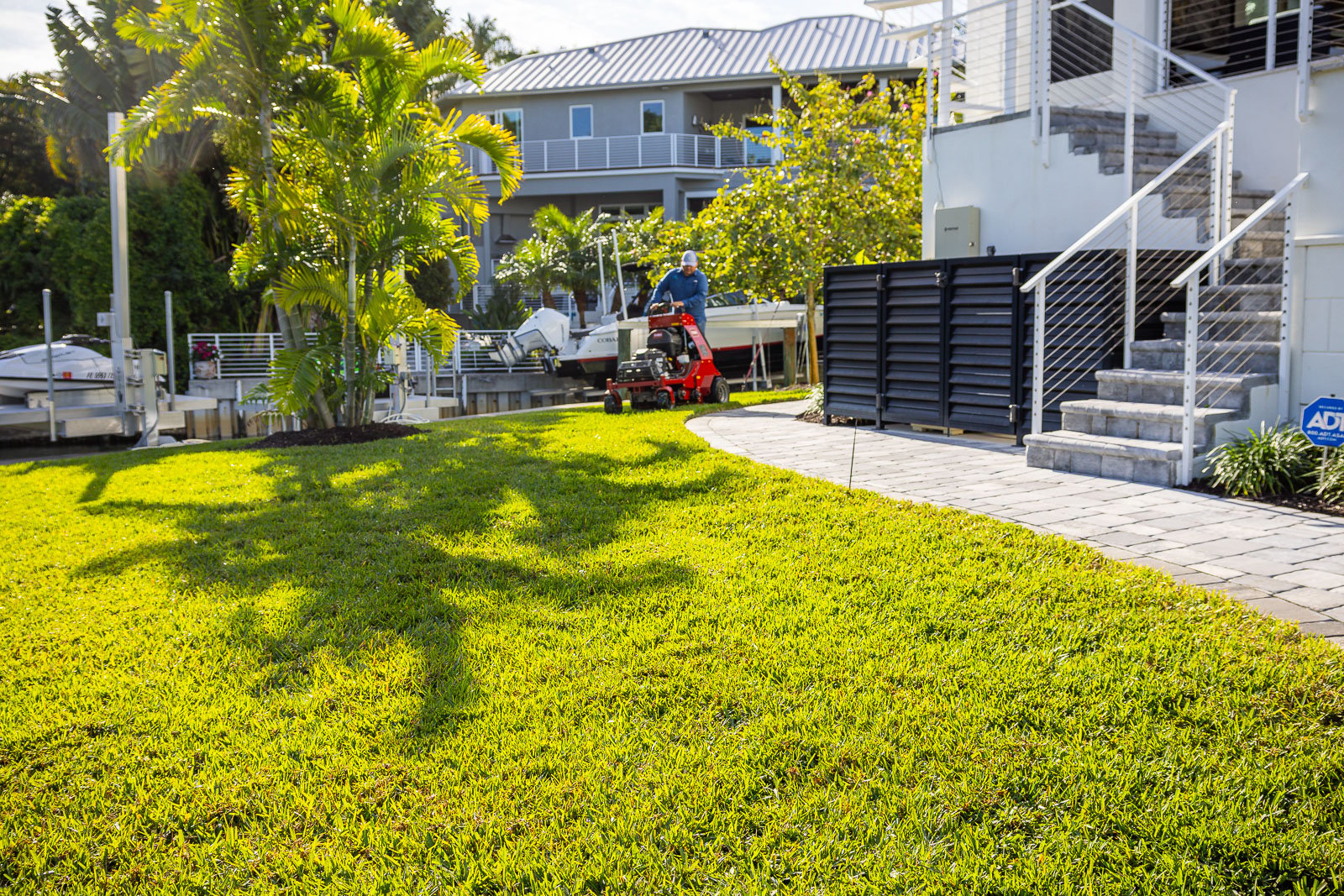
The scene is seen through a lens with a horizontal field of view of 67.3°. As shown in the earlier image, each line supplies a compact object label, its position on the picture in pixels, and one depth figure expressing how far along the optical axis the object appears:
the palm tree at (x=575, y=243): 26.25
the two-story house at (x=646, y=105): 31.56
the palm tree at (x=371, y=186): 10.63
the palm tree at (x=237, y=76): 10.74
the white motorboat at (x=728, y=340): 18.36
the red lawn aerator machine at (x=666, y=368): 12.74
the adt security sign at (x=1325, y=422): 5.61
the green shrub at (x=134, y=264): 22.06
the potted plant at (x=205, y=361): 21.08
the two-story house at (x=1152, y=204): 6.99
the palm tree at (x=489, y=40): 44.25
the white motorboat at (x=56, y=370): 15.12
